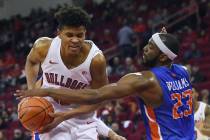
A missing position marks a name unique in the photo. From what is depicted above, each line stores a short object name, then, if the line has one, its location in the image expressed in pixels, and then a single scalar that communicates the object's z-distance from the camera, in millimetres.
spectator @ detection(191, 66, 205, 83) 11961
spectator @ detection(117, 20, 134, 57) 15047
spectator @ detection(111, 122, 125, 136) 10293
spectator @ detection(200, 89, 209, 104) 10116
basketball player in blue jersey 4289
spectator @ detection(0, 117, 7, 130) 14006
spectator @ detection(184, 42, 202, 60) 13237
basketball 4758
